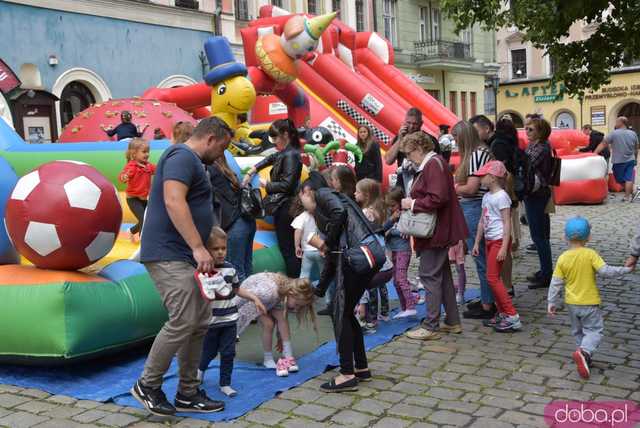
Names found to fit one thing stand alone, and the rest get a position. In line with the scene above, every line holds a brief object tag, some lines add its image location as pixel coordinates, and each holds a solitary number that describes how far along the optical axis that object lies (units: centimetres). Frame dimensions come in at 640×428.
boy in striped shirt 450
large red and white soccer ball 518
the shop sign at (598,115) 3975
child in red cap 594
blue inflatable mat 469
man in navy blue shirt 409
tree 693
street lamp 2903
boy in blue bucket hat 482
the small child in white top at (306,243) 608
